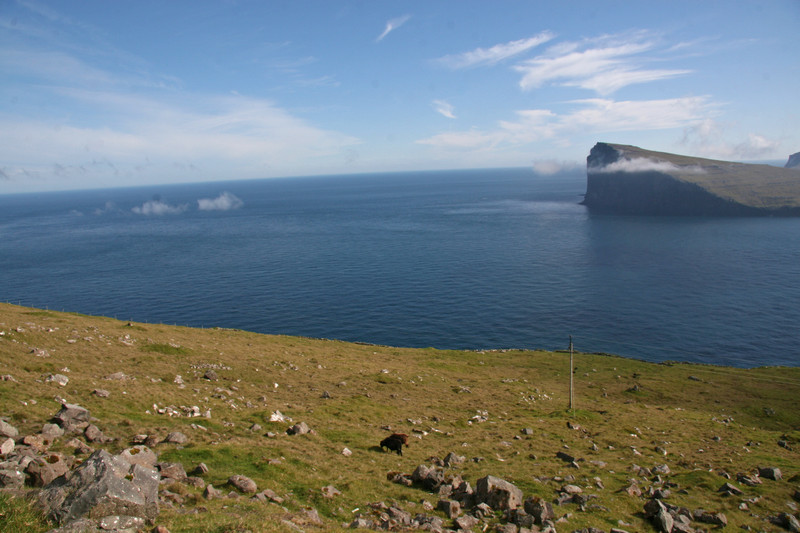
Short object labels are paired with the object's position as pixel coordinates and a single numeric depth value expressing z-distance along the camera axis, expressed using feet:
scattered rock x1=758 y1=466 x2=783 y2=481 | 81.15
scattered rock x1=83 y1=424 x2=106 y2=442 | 63.87
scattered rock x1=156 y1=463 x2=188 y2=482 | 56.34
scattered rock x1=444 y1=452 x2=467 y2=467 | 79.88
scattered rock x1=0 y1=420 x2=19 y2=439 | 56.65
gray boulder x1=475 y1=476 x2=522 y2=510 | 61.26
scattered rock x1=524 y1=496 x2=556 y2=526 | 58.71
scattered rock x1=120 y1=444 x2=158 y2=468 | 54.34
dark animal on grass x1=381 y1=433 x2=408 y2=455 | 83.82
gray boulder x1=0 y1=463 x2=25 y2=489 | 44.57
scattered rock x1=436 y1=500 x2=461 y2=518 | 59.47
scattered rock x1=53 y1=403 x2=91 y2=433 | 65.36
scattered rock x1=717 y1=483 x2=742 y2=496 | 73.13
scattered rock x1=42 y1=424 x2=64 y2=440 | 61.31
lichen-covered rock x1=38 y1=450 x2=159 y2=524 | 40.81
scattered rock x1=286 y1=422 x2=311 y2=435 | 85.76
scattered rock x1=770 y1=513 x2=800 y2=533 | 62.39
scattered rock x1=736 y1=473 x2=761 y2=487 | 78.64
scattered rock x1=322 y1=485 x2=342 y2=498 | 60.90
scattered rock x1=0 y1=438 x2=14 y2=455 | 52.31
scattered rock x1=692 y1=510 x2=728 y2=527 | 62.78
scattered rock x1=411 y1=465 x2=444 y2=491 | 67.88
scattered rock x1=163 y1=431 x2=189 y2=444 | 70.23
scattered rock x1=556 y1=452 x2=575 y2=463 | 86.69
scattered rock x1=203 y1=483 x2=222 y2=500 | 53.04
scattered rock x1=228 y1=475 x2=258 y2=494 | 57.53
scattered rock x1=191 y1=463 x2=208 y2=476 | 60.34
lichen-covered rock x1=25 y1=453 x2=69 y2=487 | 47.01
